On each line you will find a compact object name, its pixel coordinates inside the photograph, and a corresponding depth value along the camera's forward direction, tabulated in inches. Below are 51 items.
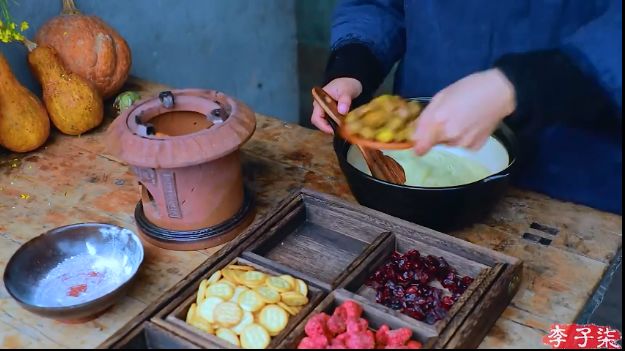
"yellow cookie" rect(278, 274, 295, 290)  49.2
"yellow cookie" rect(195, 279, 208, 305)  48.3
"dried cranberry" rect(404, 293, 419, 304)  49.6
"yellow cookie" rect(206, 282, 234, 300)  48.0
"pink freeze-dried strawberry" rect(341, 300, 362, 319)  46.4
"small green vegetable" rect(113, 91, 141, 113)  79.3
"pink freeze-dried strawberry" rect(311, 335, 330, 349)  44.1
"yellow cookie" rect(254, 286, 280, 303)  47.7
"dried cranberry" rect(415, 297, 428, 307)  49.3
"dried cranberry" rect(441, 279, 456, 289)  51.3
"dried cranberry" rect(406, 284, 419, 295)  50.2
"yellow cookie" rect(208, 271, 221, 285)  49.7
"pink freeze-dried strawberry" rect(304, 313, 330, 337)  44.9
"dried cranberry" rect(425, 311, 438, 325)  47.8
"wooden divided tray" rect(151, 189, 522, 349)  45.6
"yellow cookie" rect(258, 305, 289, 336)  45.8
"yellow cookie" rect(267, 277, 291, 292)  48.6
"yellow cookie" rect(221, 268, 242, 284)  49.8
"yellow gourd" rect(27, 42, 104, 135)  74.5
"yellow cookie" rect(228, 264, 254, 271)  51.1
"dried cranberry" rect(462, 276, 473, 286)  51.4
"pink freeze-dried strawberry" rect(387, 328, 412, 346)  44.4
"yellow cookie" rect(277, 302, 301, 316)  47.2
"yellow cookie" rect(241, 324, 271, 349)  44.3
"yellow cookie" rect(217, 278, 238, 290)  49.1
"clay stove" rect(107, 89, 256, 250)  52.8
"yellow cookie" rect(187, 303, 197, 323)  47.3
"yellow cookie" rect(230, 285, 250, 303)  48.1
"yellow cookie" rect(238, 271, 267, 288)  49.4
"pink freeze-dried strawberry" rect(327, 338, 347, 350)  43.8
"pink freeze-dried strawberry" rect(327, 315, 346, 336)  45.5
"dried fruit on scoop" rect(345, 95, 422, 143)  52.6
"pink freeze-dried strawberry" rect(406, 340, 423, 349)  44.1
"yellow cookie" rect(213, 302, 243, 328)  46.0
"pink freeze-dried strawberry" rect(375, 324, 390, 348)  45.2
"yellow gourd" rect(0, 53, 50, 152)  70.2
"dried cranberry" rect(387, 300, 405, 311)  49.2
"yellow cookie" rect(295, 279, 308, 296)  48.9
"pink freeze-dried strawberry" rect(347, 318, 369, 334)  45.1
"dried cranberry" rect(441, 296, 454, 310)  48.9
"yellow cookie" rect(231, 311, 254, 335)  45.8
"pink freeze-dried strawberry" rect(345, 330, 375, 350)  44.0
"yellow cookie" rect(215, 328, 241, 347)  45.0
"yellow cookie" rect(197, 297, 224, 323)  46.6
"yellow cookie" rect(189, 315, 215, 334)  46.1
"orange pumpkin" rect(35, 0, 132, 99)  77.0
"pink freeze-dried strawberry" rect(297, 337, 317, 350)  44.3
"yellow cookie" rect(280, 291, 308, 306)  47.8
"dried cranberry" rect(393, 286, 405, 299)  50.1
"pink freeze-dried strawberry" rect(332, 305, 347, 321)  46.4
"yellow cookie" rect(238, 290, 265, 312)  47.3
